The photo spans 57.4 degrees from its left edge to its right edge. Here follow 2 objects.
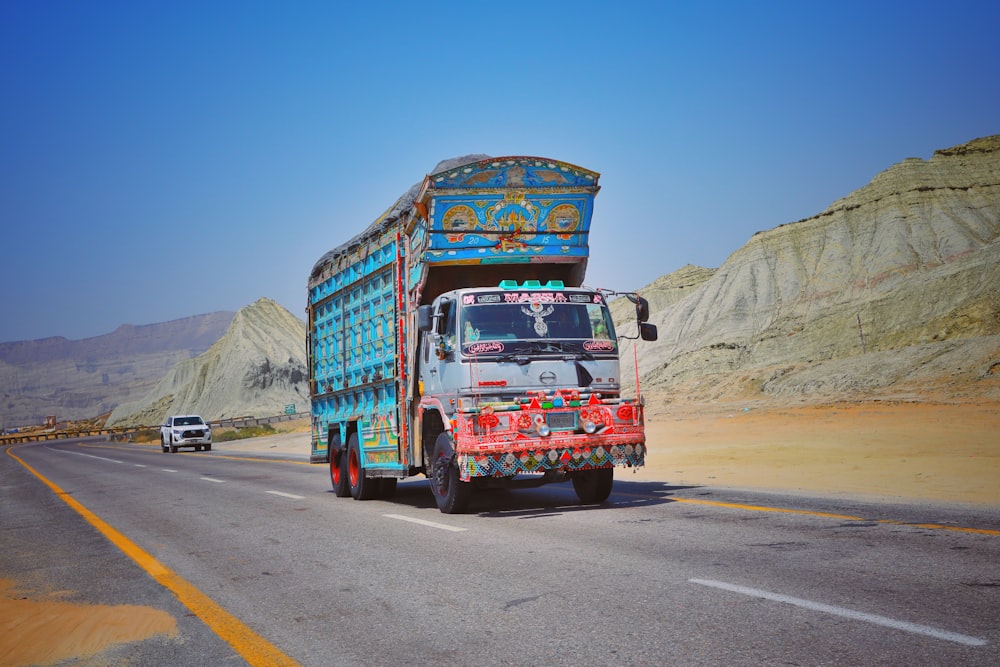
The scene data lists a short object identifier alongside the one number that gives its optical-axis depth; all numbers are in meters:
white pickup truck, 48.22
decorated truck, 11.28
